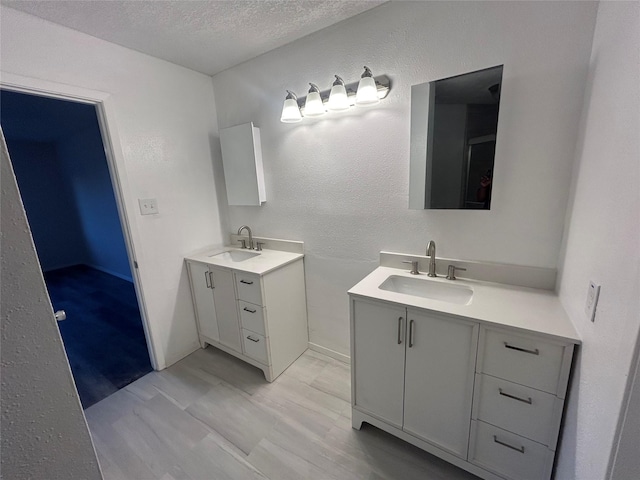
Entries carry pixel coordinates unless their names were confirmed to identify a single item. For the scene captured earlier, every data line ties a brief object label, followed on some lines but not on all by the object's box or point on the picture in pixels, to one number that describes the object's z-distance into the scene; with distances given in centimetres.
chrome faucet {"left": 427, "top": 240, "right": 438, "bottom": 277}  156
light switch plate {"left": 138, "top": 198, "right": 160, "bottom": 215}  199
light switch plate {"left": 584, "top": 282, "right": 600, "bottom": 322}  88
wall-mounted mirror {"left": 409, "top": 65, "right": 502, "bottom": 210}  133
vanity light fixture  154
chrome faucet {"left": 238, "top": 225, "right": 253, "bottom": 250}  239
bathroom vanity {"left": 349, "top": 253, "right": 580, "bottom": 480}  108
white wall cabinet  214
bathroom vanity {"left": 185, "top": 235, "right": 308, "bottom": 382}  191
